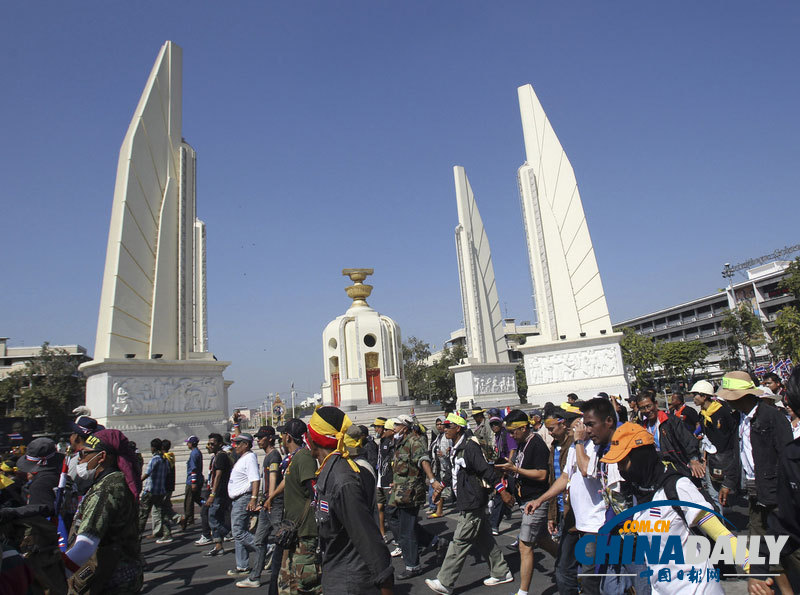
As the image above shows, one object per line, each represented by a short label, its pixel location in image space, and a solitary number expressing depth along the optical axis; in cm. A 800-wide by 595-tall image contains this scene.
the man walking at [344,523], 218
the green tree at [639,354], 3550
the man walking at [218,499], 633
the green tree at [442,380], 4116
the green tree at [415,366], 4372
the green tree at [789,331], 2342
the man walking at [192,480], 765
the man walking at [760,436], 365
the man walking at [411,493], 522
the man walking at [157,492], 729
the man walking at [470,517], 441
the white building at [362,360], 2730
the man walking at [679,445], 520
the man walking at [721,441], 504
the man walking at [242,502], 540
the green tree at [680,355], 3716
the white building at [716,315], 4591
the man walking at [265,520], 487
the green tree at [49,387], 2983
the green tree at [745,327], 3381
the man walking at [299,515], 310
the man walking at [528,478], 407
